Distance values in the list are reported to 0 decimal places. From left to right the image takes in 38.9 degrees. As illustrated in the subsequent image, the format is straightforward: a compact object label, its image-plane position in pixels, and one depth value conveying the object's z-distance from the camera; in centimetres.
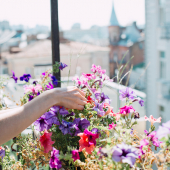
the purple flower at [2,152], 81
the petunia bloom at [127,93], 70
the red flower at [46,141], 63
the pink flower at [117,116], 63
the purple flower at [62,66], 90
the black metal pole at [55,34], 97
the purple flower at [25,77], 93
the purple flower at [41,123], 65
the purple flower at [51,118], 64
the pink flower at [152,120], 65
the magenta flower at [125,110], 61
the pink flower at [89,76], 76
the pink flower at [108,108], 67
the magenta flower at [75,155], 55
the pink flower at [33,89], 82
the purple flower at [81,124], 64
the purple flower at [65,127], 62
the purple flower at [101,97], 73
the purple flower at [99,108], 66
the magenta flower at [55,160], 57
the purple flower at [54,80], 91
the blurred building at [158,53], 727
